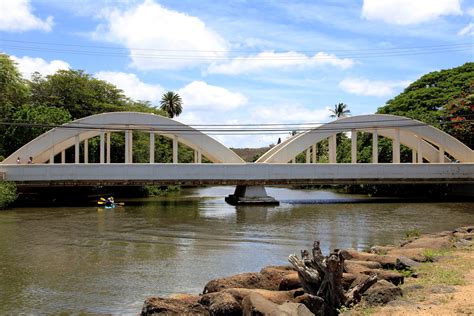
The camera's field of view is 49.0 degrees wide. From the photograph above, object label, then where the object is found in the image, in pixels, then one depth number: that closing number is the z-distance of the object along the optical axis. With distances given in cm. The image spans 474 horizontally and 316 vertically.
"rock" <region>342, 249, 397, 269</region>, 1139
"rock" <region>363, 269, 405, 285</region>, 962
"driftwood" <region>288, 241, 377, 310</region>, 807
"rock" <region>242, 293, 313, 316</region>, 753
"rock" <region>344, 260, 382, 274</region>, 1008
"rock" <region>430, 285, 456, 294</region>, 881
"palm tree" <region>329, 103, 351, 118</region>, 8394
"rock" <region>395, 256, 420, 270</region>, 1121
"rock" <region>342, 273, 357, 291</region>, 913
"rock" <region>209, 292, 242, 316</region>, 833
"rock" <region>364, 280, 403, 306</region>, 828
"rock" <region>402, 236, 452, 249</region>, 1482
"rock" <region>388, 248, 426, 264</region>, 1229
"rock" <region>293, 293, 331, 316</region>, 796
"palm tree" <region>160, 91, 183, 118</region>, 8494
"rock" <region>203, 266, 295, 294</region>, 985
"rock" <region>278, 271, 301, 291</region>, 939
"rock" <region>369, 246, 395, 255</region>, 1461
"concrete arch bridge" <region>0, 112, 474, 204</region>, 3488
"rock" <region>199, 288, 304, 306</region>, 880
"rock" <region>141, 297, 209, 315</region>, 870
